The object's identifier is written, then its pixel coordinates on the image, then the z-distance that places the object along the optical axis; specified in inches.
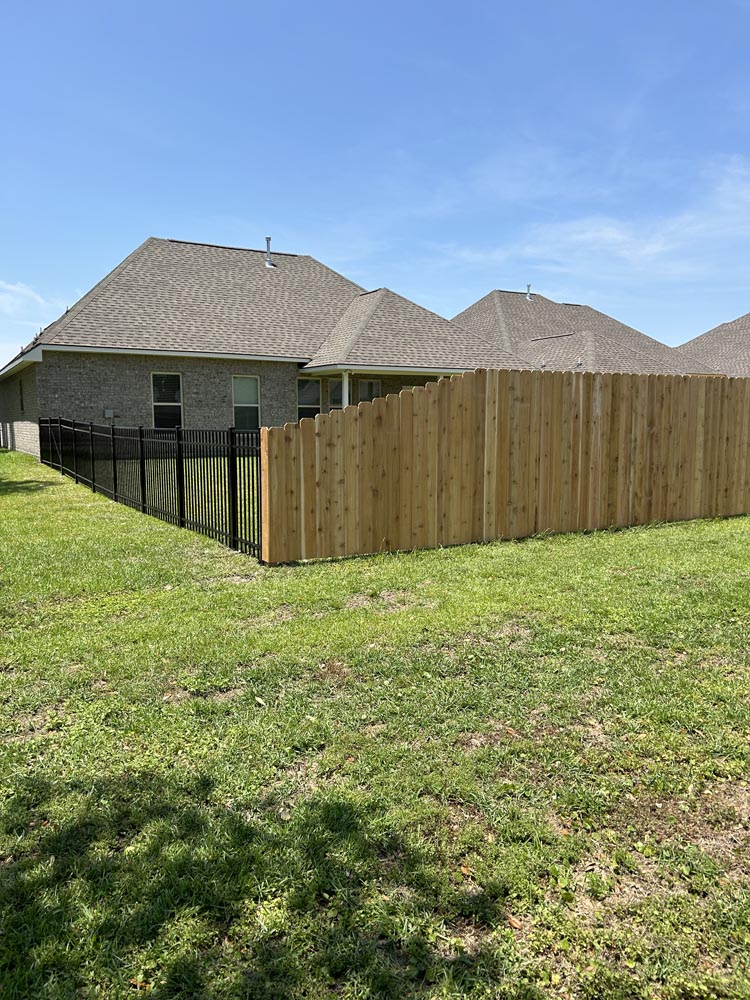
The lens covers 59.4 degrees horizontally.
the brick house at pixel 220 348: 717.9
